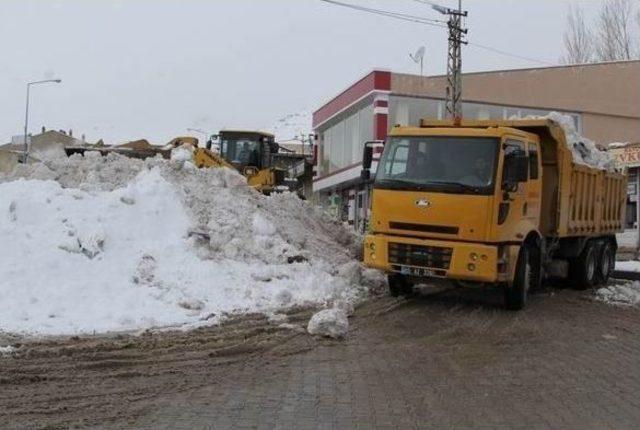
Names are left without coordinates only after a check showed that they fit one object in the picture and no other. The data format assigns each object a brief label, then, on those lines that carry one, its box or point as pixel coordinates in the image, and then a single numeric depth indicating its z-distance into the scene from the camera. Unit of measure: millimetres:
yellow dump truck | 11531
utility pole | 27328
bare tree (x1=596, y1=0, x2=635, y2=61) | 51469
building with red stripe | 34188
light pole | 59781
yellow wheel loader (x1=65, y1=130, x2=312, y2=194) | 26991
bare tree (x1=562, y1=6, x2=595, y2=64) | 53625
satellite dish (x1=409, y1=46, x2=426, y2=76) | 39134
